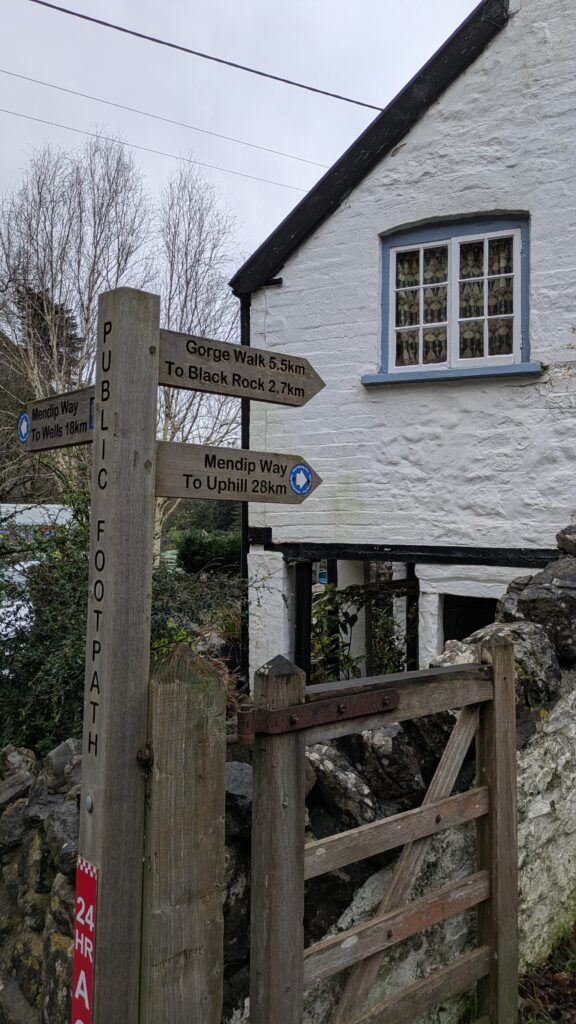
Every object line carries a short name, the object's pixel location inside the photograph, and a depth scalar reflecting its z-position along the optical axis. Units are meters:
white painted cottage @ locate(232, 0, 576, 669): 6.49
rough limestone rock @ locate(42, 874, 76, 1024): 2.59
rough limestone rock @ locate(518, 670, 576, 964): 3.58
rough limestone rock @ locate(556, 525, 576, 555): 5.76
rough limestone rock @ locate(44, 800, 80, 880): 2.75
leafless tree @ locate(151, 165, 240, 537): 19.72
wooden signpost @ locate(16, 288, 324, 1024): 2.23
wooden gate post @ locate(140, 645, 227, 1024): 2.27
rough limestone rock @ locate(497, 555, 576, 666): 4.16
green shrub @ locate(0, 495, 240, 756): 4.44
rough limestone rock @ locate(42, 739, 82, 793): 3.21
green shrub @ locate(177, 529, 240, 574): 17.52
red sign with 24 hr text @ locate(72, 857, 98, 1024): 2.22
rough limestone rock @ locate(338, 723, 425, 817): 3.07
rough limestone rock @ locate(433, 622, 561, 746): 3.66
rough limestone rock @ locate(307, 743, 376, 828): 2.87
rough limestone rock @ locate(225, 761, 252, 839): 2.63
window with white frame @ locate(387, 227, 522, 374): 6.70
